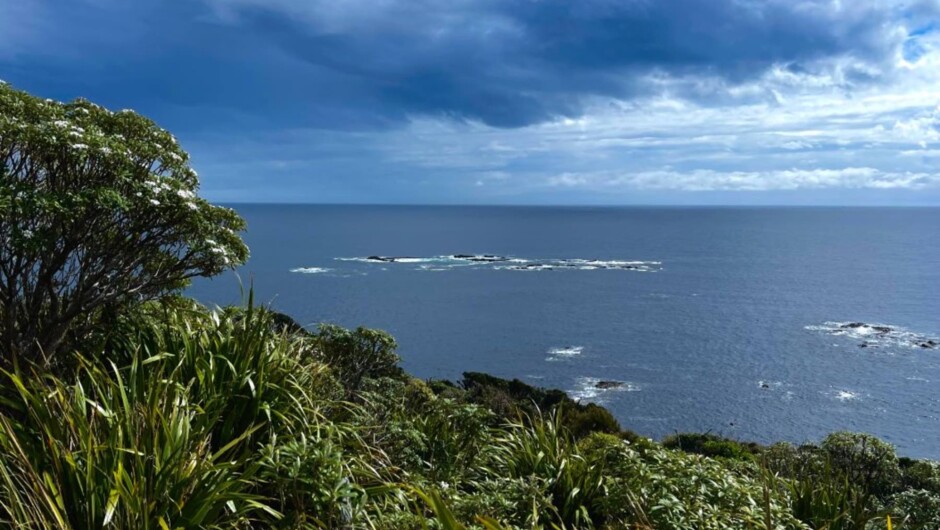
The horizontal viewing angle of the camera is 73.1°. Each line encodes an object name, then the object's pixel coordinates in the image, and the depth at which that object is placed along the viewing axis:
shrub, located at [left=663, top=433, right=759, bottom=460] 21.17
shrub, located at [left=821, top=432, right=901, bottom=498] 13.95
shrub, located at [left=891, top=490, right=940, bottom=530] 8.16
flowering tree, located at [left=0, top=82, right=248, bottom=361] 7.01
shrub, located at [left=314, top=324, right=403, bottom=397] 14.07
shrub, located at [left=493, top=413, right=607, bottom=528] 6.03
